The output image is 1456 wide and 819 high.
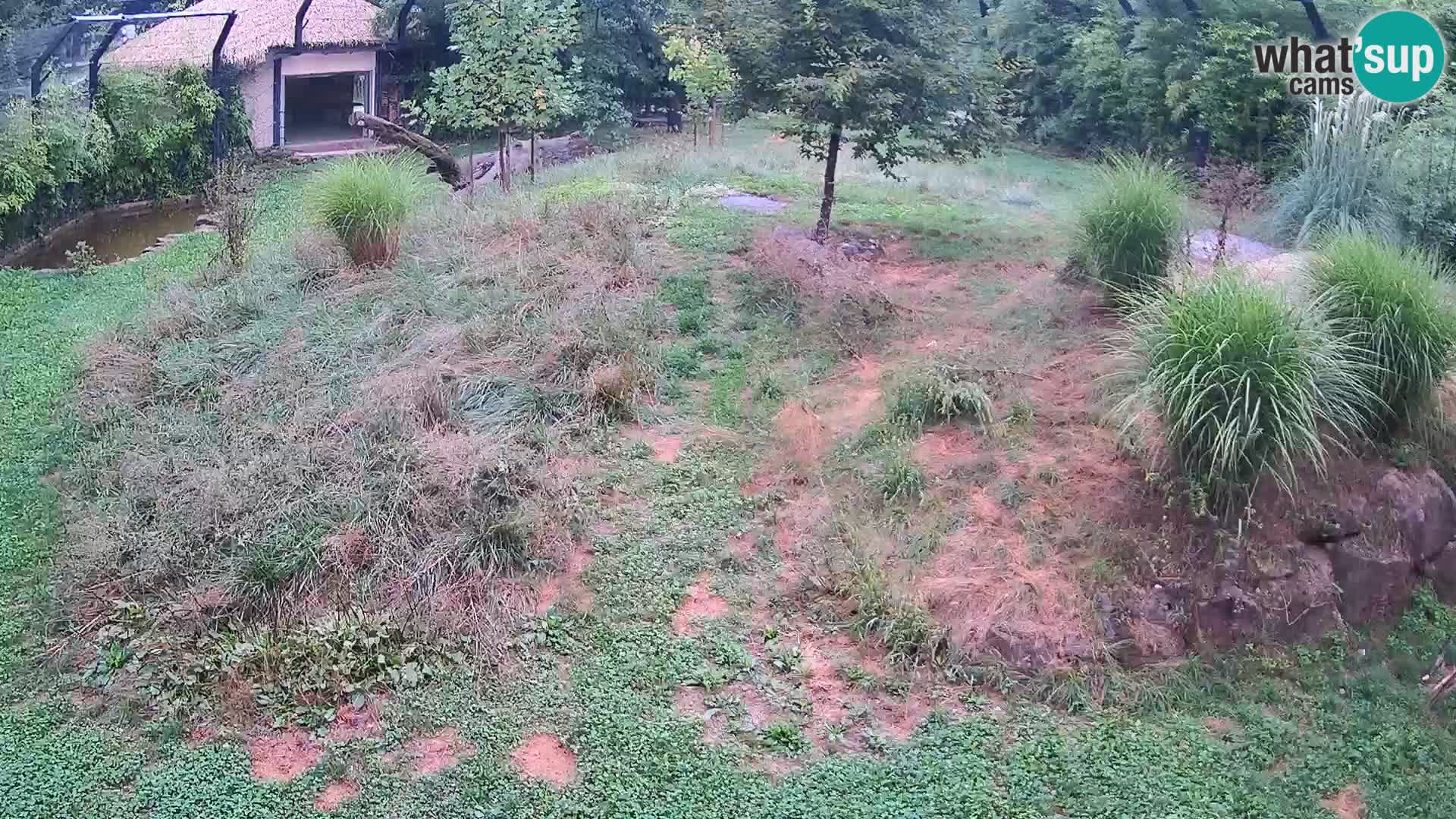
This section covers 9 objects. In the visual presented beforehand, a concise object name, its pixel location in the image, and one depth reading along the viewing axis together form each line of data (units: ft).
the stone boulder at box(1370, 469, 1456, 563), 17.24
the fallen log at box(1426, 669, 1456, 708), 15.53
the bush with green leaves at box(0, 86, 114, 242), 36.17
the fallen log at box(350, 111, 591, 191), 40.63
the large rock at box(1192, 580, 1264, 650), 15.89
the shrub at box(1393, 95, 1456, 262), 28.12
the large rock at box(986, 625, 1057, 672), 15.25
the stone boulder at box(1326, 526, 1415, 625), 16.69
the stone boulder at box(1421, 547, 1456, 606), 17.48
